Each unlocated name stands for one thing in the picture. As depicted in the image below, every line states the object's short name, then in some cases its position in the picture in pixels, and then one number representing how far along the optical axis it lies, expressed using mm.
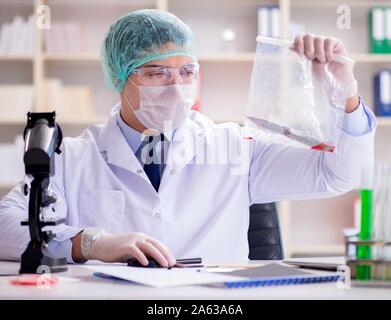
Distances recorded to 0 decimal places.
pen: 1585
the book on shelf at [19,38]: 4508
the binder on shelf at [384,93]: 4484
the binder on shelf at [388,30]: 4445
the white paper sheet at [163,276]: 1269
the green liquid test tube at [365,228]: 1276
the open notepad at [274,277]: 1271
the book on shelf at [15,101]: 4469
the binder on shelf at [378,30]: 4461
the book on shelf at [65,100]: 4500
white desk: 1146
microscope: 1435
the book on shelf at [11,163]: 4496
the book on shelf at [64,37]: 4516
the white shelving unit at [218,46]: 4676
